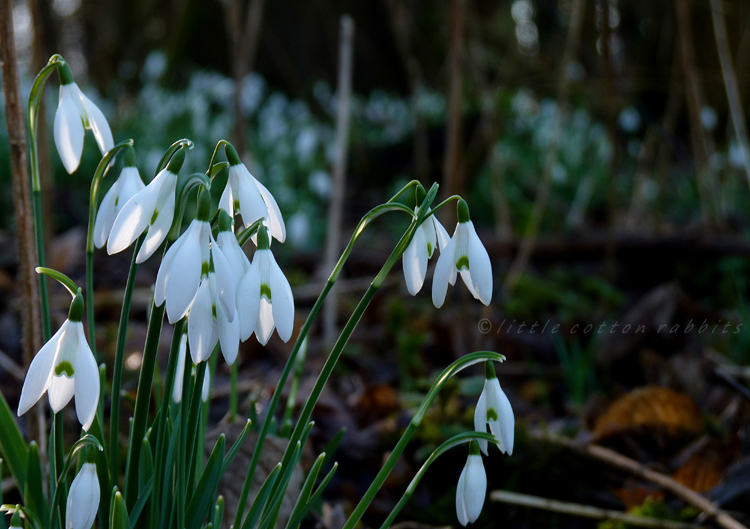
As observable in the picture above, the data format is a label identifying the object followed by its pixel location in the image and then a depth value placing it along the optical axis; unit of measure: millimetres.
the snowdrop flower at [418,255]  510
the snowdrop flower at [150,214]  479
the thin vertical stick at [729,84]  967
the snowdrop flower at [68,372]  479
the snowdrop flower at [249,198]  496
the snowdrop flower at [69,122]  517
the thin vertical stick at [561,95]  1049
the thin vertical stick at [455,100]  859
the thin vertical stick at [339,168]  965
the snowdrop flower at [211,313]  474
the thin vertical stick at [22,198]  549
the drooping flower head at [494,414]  507
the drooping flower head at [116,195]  508
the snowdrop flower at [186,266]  469
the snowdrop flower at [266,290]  479
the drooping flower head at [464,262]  502
